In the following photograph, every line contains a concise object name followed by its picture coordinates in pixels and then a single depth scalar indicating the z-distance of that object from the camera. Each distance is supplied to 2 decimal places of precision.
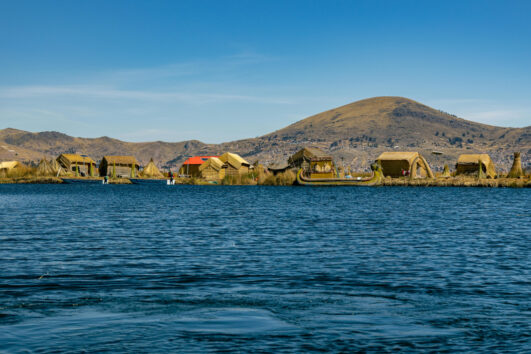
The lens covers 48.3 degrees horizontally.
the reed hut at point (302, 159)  118.44
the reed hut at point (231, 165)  142.50
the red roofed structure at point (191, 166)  167.36
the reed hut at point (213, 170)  139.75
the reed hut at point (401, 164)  112.12
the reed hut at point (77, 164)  163.50
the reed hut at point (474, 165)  114.06
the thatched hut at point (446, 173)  118.31
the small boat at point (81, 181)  146.95
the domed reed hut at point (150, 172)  172.50
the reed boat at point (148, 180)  157.52
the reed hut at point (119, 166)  162.25
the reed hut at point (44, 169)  150.31
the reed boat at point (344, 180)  107.56
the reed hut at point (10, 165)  161.48
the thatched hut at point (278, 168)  122.50
